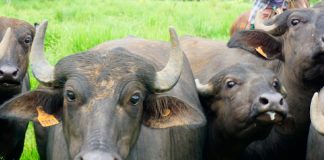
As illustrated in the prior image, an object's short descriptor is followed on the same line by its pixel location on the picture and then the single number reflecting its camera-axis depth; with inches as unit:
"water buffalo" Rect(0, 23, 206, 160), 286.1
